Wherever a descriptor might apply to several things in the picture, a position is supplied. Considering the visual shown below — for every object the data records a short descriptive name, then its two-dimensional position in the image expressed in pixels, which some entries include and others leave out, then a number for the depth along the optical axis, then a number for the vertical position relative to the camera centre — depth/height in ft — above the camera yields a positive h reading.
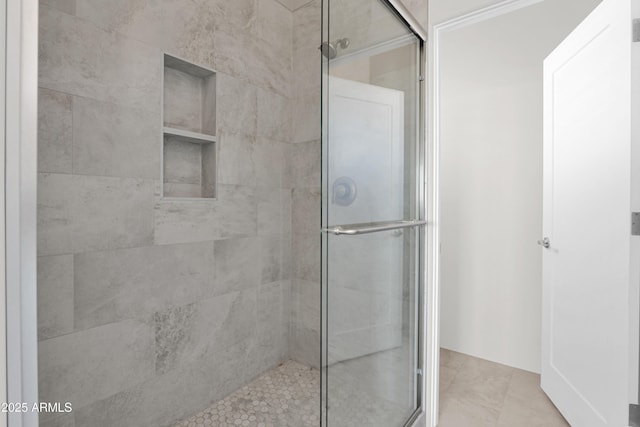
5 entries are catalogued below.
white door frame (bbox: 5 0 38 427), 1.66 +0.05
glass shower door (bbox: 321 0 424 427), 3.49 -0.04
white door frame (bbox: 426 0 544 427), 5.31 -0.09
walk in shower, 4.00 -0.03
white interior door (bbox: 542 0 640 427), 4.31 -0.15
